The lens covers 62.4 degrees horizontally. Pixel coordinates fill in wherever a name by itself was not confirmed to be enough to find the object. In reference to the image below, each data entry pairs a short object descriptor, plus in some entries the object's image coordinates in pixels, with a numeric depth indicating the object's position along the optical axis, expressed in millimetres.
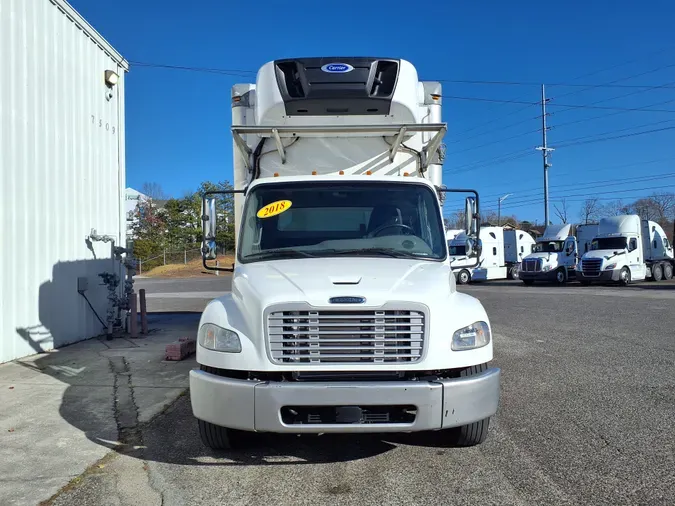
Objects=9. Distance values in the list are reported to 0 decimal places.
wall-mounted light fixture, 11211
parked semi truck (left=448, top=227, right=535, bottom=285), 33281
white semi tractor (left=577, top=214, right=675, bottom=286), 27078
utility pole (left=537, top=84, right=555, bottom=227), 46431
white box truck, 3811
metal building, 8234
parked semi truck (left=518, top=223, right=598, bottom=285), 30219
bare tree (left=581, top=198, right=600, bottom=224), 72400
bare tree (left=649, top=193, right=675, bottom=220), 63188
